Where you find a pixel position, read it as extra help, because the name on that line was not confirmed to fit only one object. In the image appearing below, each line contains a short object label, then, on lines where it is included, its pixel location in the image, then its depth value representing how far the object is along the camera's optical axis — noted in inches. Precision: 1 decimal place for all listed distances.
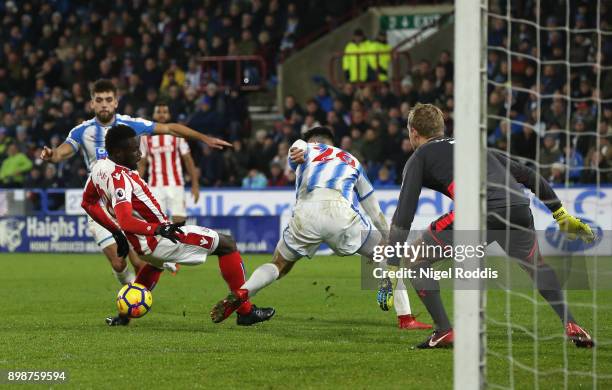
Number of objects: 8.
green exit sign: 1978.3
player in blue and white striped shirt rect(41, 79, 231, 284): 830.5
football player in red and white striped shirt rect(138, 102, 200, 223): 1280.8
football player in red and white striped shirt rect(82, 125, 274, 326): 699.4
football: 714.8
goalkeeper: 591.5
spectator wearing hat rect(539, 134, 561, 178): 1293.1
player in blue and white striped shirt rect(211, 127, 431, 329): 719.1
